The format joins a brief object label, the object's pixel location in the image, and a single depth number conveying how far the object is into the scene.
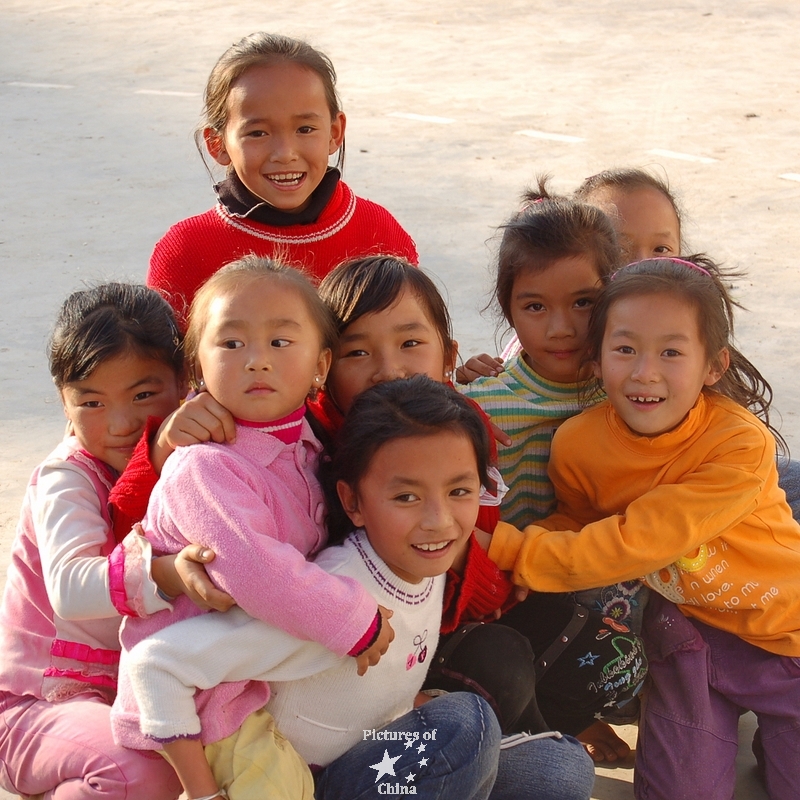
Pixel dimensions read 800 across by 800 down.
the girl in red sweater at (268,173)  2.45
